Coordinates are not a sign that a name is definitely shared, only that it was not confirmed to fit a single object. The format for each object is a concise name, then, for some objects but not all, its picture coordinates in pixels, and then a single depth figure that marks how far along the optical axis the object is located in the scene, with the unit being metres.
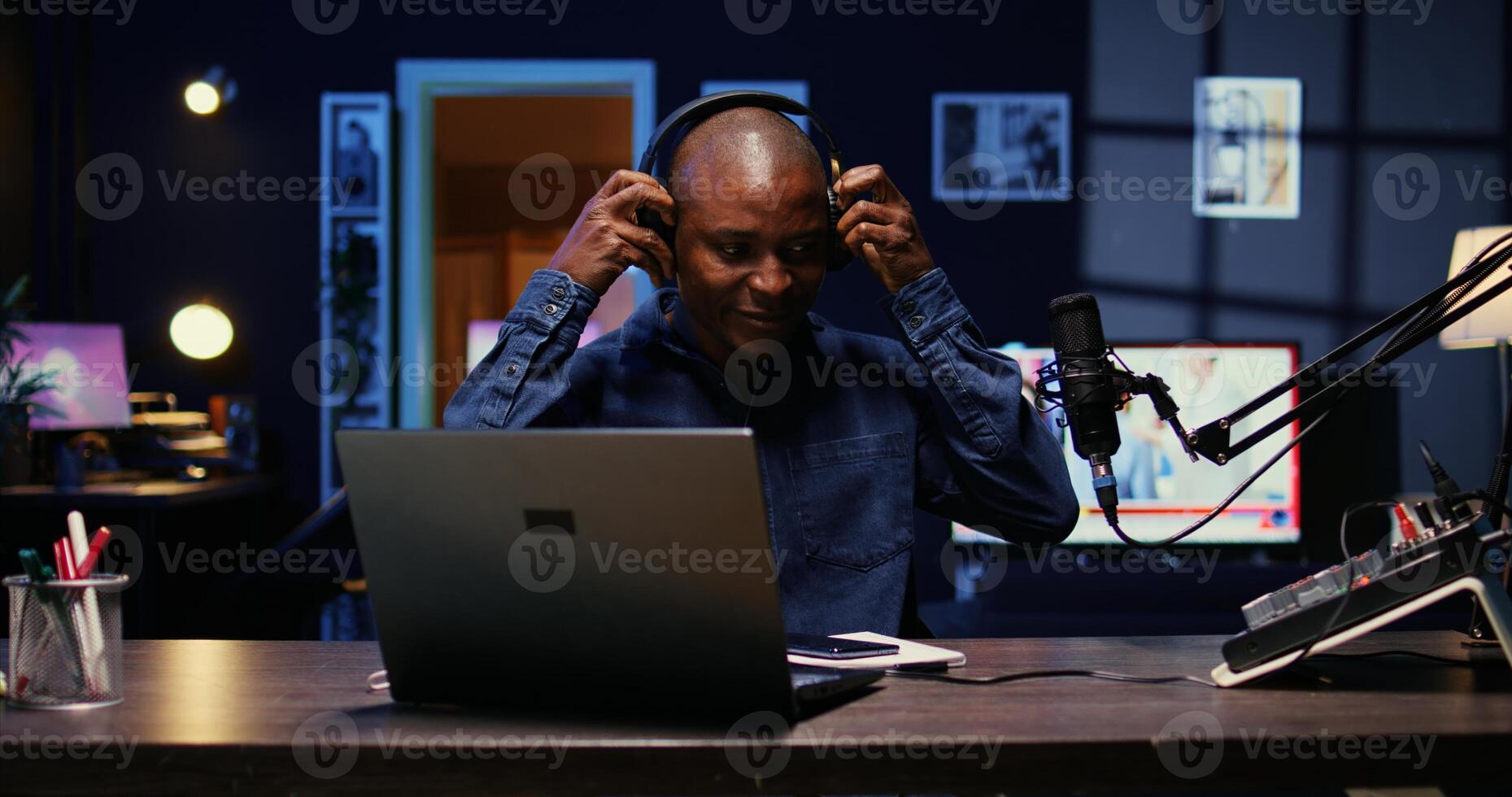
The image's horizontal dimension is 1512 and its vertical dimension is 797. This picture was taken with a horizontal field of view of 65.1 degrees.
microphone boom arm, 1.07
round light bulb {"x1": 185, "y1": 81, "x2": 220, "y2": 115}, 4.41
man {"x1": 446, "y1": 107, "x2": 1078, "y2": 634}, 1.47
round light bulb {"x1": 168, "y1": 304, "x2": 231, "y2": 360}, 4.42
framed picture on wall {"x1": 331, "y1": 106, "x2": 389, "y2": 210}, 4.36
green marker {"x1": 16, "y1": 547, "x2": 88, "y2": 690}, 0.99
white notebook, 1.10
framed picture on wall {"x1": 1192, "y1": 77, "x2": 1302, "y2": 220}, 4.44
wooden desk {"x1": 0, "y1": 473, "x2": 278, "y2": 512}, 3.54
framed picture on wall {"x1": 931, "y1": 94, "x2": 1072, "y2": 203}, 4.42
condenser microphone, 1.12
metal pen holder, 0.99
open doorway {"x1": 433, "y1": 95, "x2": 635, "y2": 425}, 6.97
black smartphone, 1.12
